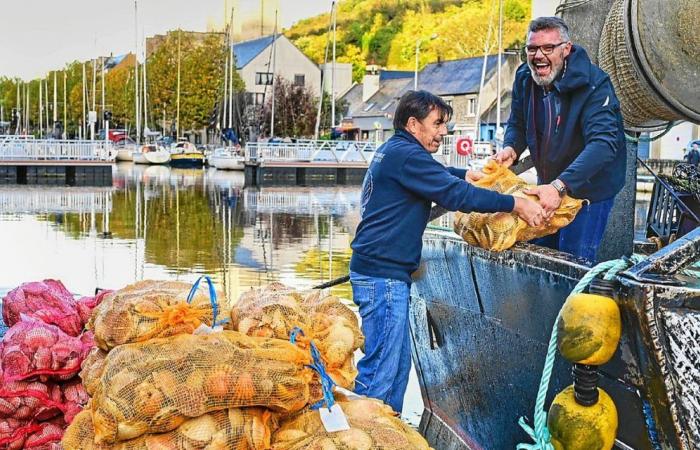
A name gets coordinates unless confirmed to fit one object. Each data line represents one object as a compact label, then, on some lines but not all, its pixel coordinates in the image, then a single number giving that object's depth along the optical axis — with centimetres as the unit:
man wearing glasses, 485
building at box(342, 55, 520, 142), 7406
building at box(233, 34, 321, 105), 9631
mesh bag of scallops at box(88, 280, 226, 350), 409
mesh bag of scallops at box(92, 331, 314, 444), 367
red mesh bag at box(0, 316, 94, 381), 501
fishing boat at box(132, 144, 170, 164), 7375
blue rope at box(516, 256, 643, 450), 367
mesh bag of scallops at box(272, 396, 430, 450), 365
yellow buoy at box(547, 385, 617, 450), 358
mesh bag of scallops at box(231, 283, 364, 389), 421
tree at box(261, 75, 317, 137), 8419
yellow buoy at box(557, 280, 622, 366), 351
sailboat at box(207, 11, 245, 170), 6469
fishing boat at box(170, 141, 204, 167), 7438
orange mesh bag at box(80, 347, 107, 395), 403
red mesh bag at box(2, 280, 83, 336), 570
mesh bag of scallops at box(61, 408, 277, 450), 371
